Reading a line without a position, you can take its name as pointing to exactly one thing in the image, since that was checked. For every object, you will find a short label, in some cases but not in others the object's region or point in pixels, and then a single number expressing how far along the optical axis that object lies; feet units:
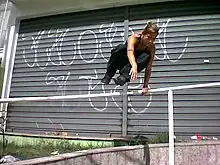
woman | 10.54
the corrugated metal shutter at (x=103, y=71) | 17.16
